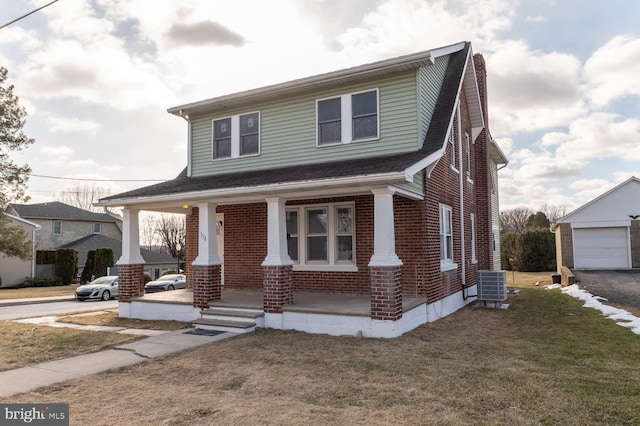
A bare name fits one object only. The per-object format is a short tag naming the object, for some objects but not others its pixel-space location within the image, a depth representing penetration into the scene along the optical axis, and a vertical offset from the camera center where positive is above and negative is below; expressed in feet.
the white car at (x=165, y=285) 63.99 -5.49
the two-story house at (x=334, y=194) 26.25 +3.73
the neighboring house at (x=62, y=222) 119.34 +8.62
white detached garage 72.90 +1.83
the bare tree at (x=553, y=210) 228.22 +18.06
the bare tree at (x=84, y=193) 192.03 +26.53
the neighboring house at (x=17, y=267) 96.63 -3.55
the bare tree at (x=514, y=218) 199.11 +12.67
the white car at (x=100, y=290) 64.69 -6.24
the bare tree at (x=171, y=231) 171.02 +7.92
